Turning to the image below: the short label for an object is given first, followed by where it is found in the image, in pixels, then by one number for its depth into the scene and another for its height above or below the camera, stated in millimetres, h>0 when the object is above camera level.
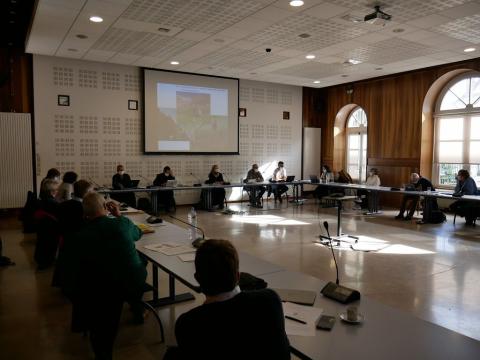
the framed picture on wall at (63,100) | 8484 +1183
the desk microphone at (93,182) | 8900 -605
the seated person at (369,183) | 9594 -636
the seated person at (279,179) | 10773 -630
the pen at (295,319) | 1765 -738
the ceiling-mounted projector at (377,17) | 5251 +1887
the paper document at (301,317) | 1680 -735
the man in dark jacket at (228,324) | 1290 -555
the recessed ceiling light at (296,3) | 5090 +1998
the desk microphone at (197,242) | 3152 -691
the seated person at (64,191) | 4879 -449
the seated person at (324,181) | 10367 -642
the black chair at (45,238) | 4652 -997
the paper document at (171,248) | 3025 -732
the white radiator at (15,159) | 7969 -87
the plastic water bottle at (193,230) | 3523 -684
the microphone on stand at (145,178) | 9562 -548
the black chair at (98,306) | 2289 -914
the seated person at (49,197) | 4766 -530
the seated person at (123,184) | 8586 -627
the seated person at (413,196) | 8070 -828
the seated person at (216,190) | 9875 -857
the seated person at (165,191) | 9180 -821
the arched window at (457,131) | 8789 +615
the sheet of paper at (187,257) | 2826 -738
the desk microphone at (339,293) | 1997 -709
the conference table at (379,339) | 1488 -739
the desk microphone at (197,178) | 10366 -584
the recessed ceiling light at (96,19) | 5750 +2010
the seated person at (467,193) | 7426 -660
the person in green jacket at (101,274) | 2312 -728
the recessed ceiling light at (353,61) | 8340 +2039
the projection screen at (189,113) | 9531 +1081
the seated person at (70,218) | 3422 -547
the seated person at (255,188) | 10234 -847
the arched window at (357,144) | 11508 +375
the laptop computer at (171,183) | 8836 -612
